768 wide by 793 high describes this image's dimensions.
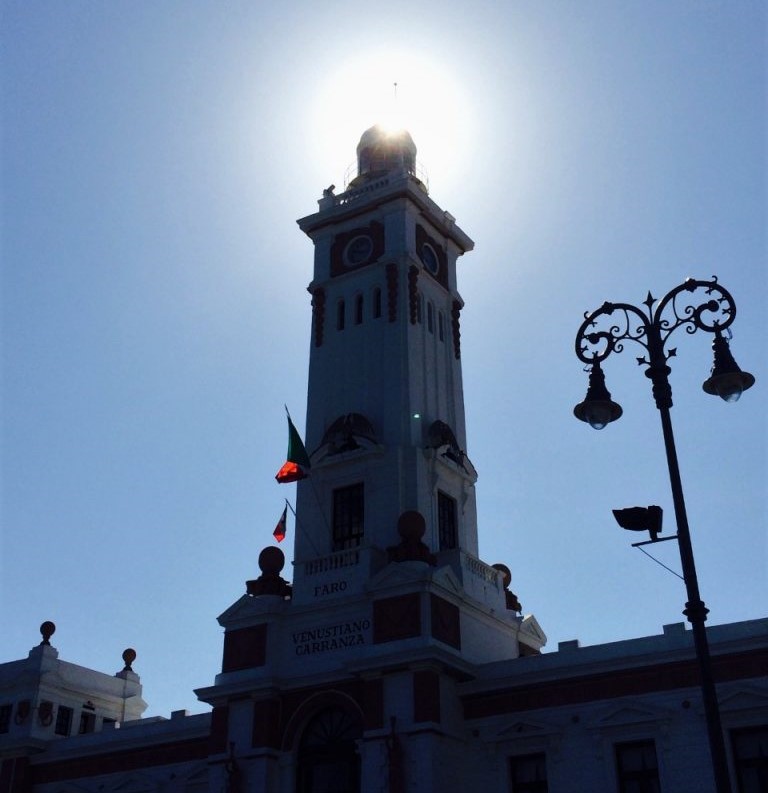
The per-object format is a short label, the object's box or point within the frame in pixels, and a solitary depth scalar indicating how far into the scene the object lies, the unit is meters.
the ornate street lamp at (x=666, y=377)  15.26
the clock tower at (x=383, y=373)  37.06
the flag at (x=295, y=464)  35.93
